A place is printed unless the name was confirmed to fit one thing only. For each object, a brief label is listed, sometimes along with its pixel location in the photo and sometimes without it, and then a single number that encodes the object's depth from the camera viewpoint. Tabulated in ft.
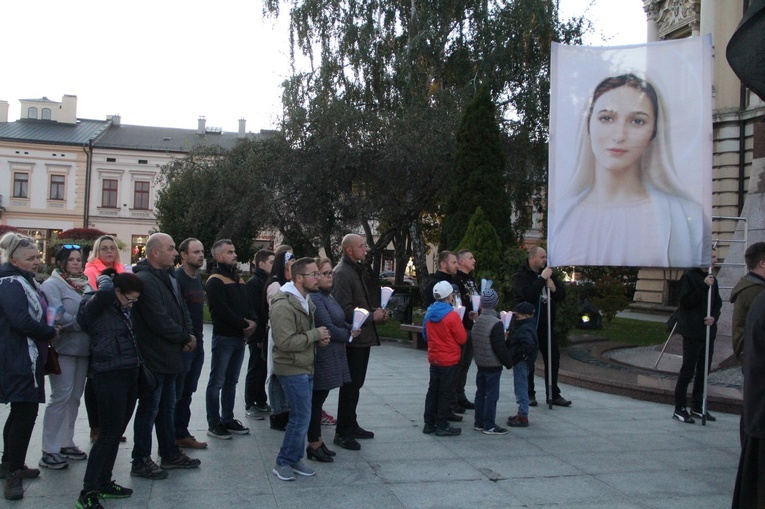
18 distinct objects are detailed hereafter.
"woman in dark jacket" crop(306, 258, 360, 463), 20.07
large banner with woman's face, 27.50
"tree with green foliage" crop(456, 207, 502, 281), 46.43
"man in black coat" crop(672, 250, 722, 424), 26.30
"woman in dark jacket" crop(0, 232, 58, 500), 16.67
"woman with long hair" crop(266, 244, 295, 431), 22.61
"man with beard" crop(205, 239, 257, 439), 22.87
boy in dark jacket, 25.52
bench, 49.99
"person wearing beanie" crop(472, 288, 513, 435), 23.98
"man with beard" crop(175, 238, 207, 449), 21.17
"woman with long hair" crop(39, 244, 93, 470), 19.13
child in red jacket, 23.28
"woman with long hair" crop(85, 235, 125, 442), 20.63
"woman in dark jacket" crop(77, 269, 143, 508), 16.08
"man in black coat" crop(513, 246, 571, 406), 28.50
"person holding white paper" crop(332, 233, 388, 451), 22.02
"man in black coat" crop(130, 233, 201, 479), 18.13
